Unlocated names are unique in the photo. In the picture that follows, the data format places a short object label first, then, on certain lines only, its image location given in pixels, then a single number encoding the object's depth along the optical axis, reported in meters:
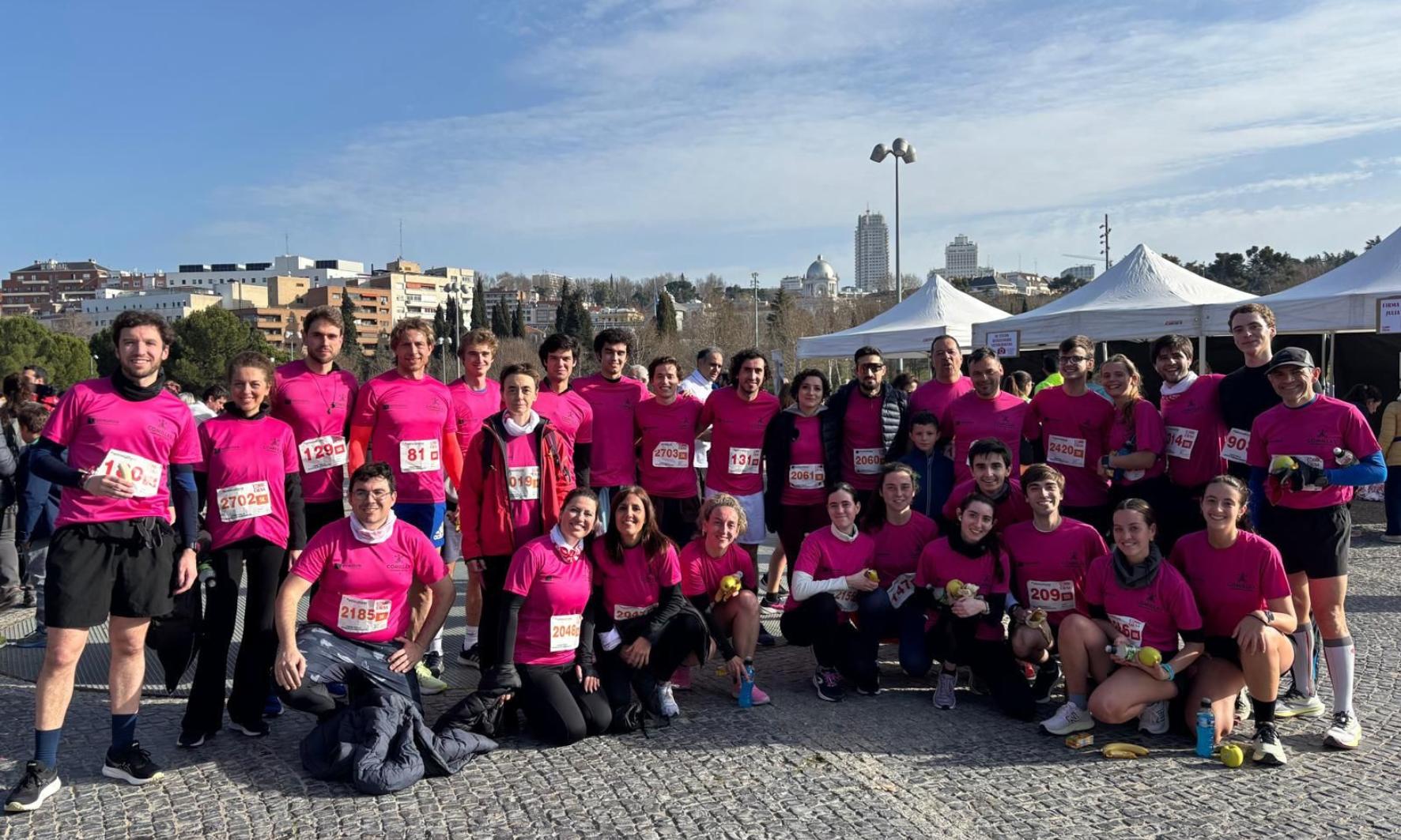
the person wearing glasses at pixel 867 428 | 6.00
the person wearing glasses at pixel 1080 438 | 5.62
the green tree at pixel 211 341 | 52.06
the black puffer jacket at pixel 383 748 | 3.82
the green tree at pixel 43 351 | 46.66
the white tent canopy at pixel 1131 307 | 13.22
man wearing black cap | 4.41
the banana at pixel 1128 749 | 4.19
